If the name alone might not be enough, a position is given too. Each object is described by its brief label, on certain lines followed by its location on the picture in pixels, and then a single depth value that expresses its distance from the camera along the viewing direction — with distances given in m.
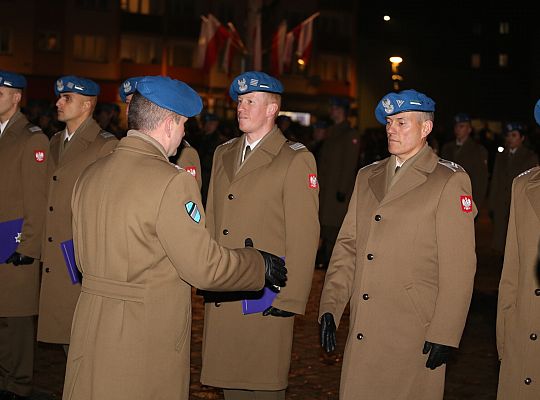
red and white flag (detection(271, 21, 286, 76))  25.57
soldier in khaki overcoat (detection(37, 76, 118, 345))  6.96
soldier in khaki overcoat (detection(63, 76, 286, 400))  4.21
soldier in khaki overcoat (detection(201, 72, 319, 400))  5.96
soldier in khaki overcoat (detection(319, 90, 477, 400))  5.05
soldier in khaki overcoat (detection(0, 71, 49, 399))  7.18
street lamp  32.49
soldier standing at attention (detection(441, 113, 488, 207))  13.65
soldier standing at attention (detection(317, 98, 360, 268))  14.02
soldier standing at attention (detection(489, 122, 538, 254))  12.89
